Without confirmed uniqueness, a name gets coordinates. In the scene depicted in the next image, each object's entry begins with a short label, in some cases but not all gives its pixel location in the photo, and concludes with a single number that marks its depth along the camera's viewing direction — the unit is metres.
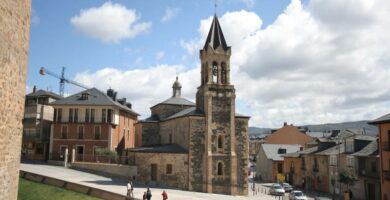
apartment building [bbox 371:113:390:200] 33.59
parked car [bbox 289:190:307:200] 38.51
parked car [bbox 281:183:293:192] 51.27
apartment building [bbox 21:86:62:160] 50.56
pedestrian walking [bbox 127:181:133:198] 29.69
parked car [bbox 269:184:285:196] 45.94
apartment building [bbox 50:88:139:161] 48.50
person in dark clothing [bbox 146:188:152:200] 28.43
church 40.47
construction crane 106.77
